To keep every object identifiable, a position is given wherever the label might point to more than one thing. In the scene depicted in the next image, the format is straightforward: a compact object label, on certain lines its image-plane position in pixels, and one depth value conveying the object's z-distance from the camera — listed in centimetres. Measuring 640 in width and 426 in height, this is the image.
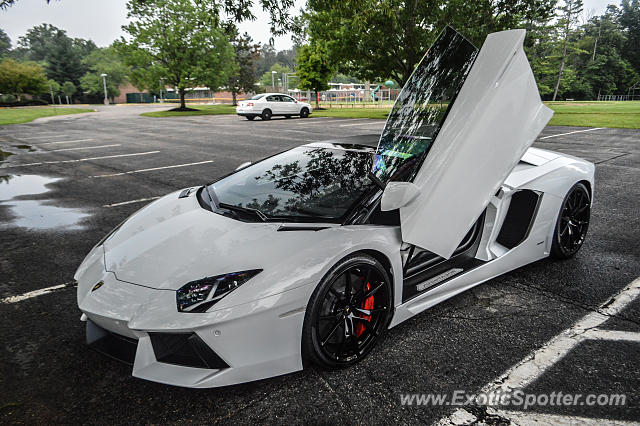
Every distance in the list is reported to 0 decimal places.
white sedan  2533
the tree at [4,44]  10533
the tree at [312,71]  3553
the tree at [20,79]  5509
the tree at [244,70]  5342
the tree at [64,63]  6838
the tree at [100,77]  6919
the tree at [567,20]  6108
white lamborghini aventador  197
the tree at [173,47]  3234
